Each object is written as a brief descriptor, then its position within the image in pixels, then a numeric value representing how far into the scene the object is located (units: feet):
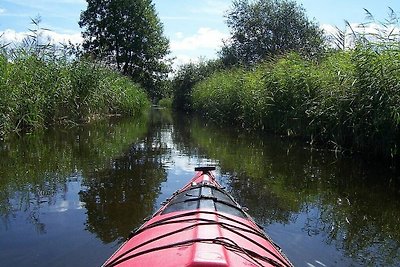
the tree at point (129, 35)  114.32
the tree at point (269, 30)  107.86
